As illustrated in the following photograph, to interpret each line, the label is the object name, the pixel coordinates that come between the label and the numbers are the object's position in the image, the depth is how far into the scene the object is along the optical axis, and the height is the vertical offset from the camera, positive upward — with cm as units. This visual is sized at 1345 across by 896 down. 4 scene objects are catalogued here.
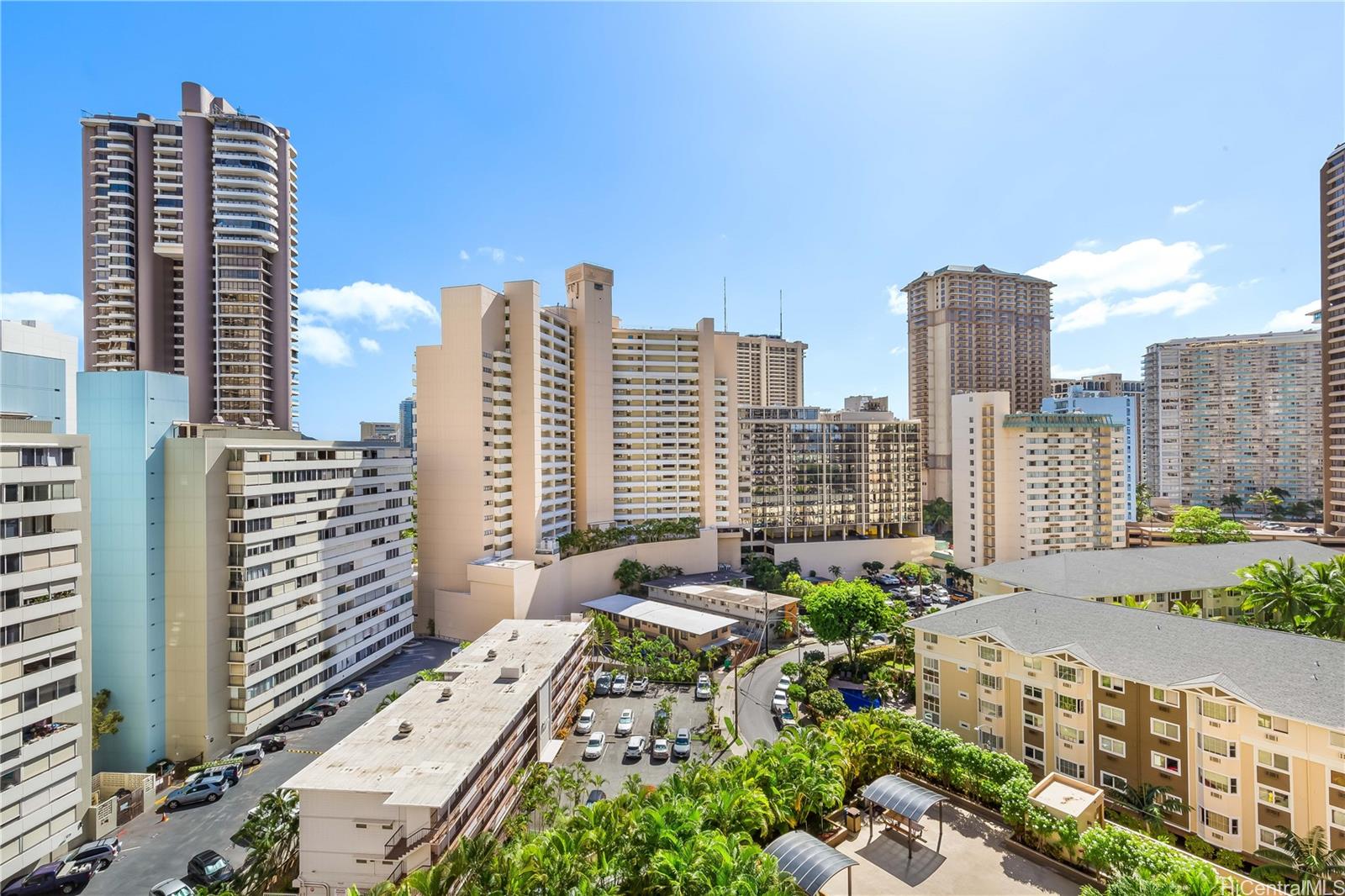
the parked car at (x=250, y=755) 3378 -1762
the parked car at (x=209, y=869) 2469 -1773
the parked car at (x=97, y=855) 2567 -1773
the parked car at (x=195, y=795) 3012 -1774
